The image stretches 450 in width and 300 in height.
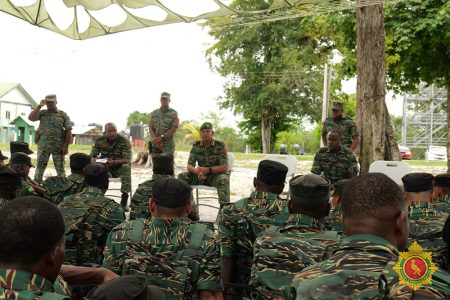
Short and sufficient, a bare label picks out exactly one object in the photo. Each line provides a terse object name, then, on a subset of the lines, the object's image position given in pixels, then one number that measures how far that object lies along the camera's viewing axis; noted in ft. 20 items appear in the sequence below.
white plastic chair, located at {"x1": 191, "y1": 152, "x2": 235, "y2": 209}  23.58
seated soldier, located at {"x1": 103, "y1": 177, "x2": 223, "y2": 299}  8.34
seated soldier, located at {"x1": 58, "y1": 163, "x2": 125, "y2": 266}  11.47
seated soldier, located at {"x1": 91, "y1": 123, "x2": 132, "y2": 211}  26.02
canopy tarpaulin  19.53
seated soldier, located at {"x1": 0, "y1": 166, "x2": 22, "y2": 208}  13.24
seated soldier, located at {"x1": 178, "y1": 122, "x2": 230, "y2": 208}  24.21
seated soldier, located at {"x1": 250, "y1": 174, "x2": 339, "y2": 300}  8.20
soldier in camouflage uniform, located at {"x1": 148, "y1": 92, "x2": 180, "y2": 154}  28.84
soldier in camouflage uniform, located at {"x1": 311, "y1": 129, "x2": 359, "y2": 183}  22.57
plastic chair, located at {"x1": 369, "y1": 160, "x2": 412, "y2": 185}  21.59
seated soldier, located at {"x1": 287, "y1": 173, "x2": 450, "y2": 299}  5.17
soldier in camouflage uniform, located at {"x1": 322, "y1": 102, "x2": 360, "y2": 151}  26.37
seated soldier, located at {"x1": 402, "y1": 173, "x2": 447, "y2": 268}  9.72
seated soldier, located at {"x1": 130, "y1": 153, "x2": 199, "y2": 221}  15.57
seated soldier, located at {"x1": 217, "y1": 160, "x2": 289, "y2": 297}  11.11
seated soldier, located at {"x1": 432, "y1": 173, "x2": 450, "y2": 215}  13.25
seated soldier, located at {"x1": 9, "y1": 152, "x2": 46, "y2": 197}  16.05
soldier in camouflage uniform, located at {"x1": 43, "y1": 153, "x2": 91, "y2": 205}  15.88
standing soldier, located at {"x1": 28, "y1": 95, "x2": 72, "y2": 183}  28.94
